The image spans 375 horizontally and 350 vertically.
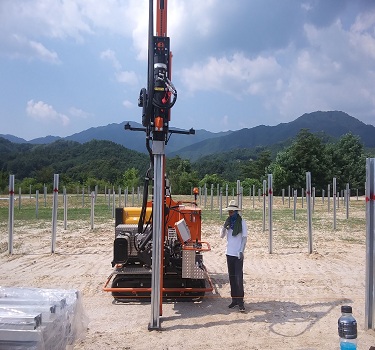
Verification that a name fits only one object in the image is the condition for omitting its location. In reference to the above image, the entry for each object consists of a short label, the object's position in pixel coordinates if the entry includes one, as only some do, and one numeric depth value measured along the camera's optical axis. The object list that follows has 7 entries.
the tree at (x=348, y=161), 57.38
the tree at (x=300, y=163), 53.56
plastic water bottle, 4.45
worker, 6.96
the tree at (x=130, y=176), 63.00
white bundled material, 3.88
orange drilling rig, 6.05
